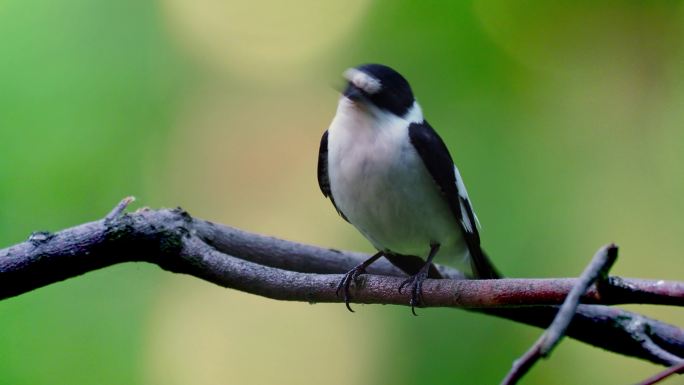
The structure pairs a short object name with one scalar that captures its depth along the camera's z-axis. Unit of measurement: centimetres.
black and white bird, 401
